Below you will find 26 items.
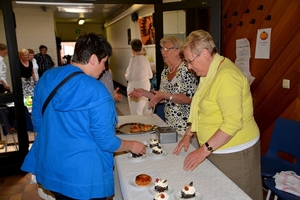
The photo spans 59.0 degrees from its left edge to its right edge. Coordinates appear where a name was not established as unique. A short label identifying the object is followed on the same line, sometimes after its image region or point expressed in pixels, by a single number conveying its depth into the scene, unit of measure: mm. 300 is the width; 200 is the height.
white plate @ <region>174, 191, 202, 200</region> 1159
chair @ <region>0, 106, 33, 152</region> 3468
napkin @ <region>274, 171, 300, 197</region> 1831
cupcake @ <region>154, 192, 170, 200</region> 1133
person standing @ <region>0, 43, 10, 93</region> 3250
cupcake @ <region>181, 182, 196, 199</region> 1158
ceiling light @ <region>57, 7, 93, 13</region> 7434
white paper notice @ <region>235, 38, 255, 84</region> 2947
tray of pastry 2111
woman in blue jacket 1166
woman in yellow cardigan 1373
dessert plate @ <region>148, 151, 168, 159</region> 1620
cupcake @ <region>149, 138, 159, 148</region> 1758
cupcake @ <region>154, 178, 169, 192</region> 1219
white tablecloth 1216
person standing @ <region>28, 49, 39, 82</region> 5975
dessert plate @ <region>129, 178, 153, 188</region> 1295
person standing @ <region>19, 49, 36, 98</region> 4838
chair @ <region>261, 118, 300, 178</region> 2135
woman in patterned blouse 2188
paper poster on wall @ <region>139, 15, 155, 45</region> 5719
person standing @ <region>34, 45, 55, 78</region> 6559
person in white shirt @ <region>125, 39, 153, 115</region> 4480
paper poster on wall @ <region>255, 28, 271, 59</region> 2650
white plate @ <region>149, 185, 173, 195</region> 1219
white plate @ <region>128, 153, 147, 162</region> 1598
